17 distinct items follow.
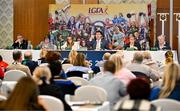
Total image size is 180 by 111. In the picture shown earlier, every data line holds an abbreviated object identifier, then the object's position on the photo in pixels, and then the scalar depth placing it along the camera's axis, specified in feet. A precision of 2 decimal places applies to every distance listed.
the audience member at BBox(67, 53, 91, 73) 36.24
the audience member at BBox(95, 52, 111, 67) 41.12
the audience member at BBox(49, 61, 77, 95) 27.41
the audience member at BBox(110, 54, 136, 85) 28.97
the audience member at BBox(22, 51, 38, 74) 40.32
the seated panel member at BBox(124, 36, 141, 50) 62.56
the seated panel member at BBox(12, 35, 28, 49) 65.82
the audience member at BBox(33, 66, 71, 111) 21.92
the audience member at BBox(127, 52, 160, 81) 34.03
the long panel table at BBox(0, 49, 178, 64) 57.69
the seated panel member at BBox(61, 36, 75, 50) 64.78
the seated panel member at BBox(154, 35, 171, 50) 60.39
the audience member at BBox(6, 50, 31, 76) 36.96
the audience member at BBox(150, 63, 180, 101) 22.45
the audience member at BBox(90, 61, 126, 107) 25.61
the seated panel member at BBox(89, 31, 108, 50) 63.32
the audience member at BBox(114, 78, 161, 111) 16.35
